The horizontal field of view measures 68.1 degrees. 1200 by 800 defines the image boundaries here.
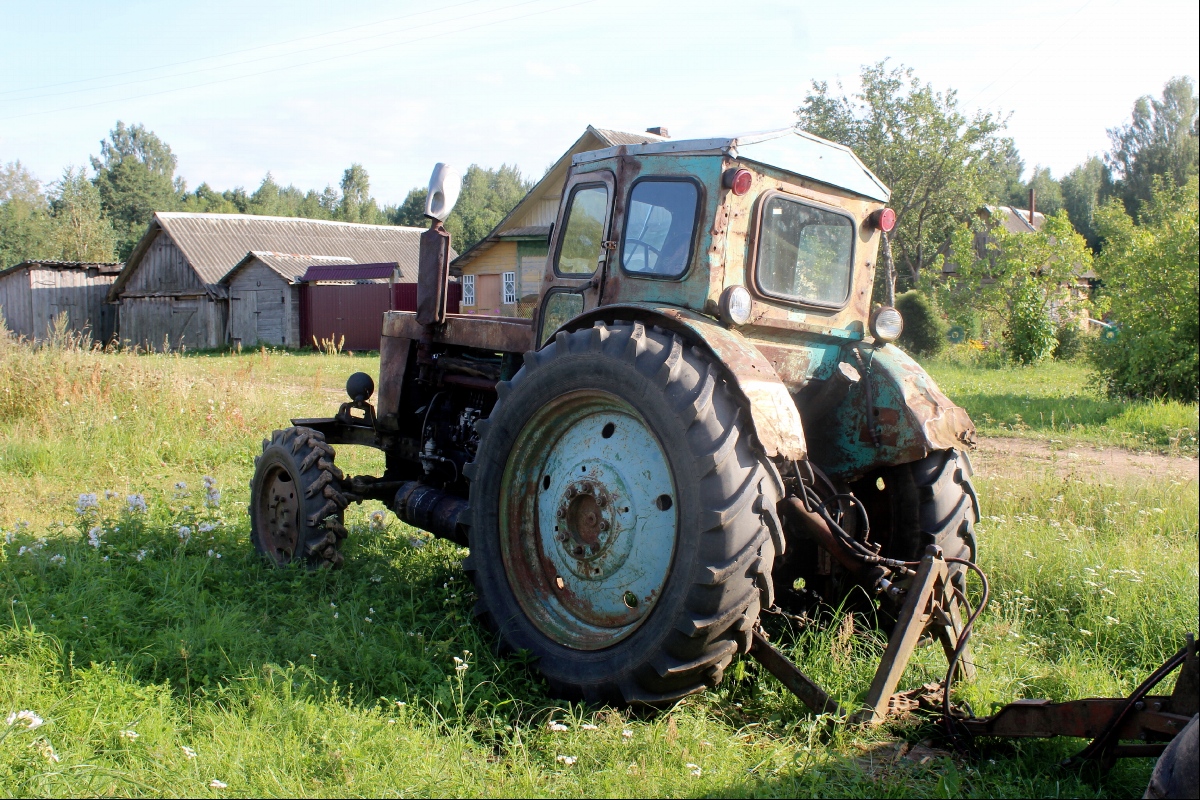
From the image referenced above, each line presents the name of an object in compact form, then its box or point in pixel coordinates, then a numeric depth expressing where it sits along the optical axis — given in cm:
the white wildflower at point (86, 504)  604
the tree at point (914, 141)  3578
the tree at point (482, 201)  6162
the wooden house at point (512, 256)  2412
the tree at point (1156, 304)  1267
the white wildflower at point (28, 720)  321
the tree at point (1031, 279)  2289
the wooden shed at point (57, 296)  2958
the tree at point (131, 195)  6181
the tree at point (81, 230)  4253
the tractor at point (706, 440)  334
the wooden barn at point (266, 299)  2956
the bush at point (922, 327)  2689
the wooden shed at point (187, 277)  3123
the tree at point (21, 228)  4566
